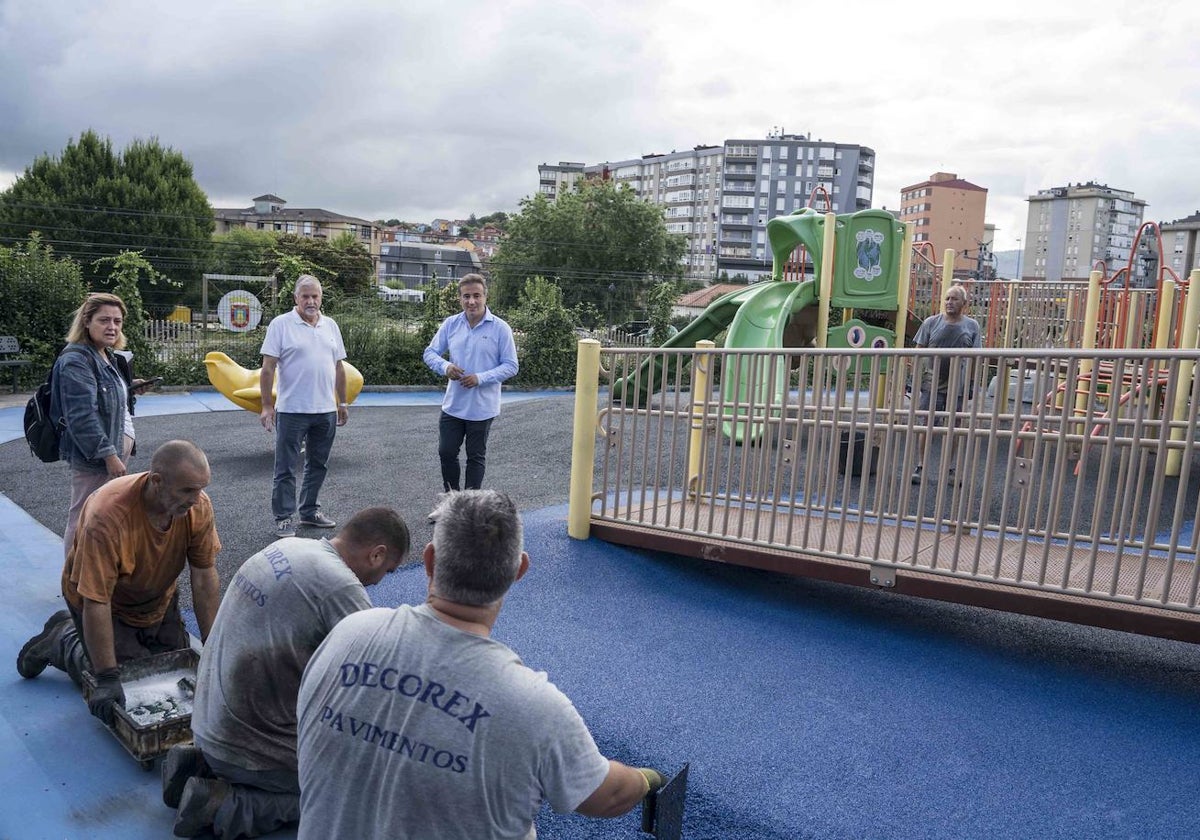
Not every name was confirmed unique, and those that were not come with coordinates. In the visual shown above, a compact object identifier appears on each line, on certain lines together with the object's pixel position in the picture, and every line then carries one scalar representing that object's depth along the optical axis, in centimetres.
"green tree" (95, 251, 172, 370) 1515
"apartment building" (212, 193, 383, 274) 11925
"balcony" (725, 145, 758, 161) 12800
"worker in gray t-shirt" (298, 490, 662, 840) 177
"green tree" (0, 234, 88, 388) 1510
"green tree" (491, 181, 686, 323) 5546
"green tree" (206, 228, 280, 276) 5497
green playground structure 1177
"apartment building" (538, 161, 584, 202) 15388
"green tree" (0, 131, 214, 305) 4519
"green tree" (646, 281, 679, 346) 2271
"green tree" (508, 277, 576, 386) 1991
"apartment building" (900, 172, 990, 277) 11912
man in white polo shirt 639
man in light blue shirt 654
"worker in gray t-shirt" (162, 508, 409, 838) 268
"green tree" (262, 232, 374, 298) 6038
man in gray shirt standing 809
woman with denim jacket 474
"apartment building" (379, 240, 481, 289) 11500
